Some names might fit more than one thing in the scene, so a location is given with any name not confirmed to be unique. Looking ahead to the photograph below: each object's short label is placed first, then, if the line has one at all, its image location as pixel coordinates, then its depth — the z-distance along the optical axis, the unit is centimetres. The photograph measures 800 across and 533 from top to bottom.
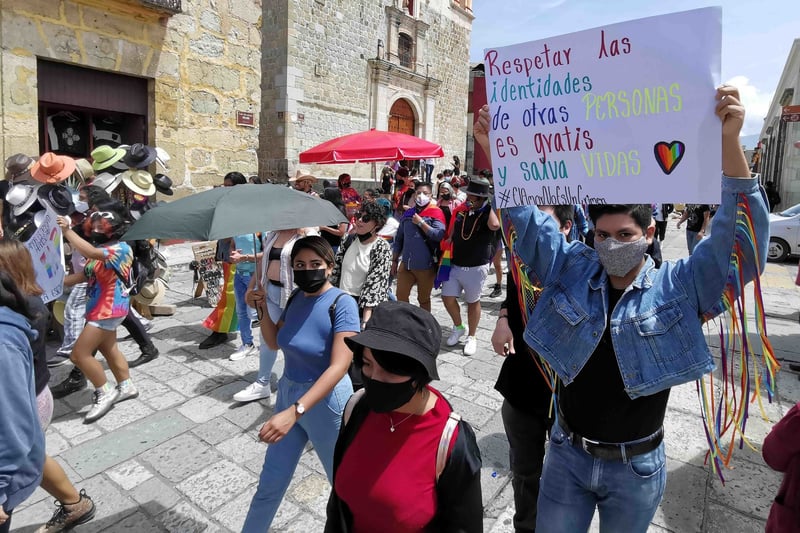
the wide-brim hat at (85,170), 663
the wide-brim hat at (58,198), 416
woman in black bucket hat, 165
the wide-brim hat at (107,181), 623
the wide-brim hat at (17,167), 549
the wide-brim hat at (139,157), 656
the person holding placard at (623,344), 174
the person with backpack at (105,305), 412
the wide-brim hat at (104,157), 639
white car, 1234
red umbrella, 834
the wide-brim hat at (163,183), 703
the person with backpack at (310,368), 249
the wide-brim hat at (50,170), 472
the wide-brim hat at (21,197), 440
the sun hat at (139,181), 638
